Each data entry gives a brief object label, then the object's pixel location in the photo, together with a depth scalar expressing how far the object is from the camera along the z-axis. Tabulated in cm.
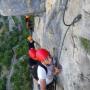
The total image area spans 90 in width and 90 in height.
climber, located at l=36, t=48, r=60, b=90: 387
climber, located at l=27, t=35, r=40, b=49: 505
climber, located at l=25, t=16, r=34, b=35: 625
